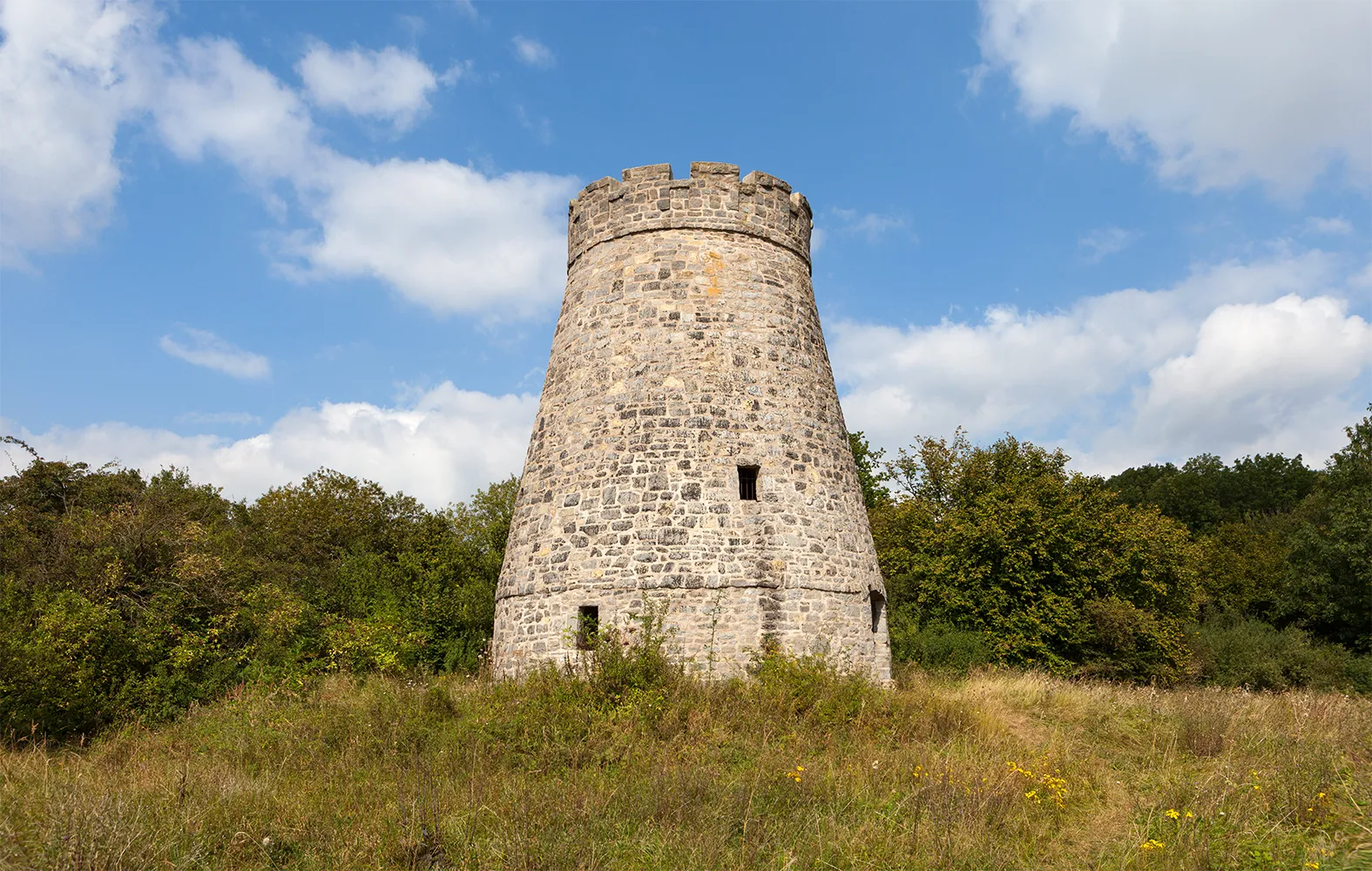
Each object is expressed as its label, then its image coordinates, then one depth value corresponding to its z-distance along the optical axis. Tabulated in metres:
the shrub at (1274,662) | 25.66
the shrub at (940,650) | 19.69
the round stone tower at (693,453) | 11.86
